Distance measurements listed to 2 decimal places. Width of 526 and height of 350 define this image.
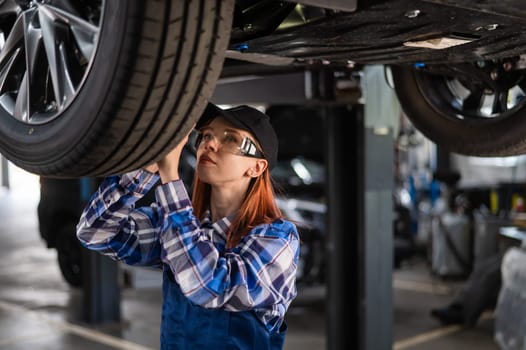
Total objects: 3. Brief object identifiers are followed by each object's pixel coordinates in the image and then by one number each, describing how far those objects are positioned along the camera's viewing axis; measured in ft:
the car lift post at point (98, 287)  21.91
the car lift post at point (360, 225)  14.71
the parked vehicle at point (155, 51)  4.57
